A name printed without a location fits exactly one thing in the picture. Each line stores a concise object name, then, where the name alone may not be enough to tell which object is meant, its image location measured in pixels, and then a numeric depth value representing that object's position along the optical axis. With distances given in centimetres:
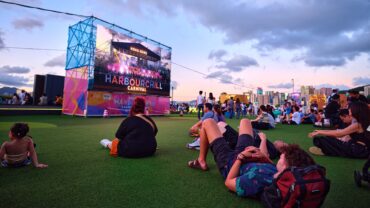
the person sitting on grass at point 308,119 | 1293
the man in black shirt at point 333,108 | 954
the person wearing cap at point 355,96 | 731
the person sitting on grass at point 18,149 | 290
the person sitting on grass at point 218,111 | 621
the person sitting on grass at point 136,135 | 363
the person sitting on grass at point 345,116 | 412
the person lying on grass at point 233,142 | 381
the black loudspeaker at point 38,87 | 1947
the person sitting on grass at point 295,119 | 1261
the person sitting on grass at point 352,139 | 345
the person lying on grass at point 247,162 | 184
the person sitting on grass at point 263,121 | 903
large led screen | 1425
